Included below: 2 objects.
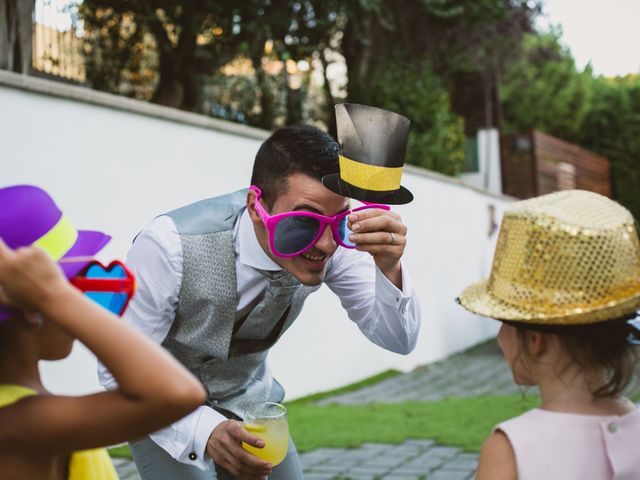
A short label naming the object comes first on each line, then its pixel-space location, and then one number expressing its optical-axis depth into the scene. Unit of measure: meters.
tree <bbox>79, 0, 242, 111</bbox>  9.41
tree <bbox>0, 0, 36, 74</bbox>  6.89
